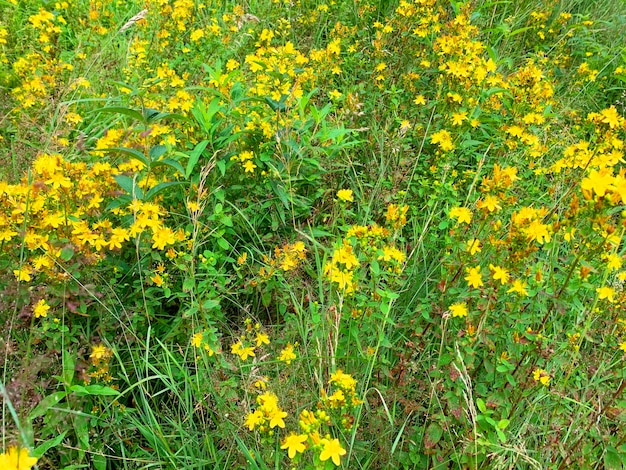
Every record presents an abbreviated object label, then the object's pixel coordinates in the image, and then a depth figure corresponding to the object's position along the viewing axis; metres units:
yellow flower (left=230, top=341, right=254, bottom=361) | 0.82
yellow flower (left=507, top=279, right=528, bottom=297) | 0.71
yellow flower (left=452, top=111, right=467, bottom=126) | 1.10
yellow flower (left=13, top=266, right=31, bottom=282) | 0.76
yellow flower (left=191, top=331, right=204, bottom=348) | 0.79
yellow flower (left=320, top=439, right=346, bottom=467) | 0.60
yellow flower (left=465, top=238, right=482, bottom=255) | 0.77
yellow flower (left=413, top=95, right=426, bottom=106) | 1.15
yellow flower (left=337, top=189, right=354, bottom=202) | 0.91
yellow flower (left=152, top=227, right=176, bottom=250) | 0.82
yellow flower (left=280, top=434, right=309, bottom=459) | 0.62
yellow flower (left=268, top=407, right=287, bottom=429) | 0.64
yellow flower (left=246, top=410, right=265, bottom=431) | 0.65
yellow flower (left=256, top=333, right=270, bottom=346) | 0.85
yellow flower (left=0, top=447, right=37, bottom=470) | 0.50
